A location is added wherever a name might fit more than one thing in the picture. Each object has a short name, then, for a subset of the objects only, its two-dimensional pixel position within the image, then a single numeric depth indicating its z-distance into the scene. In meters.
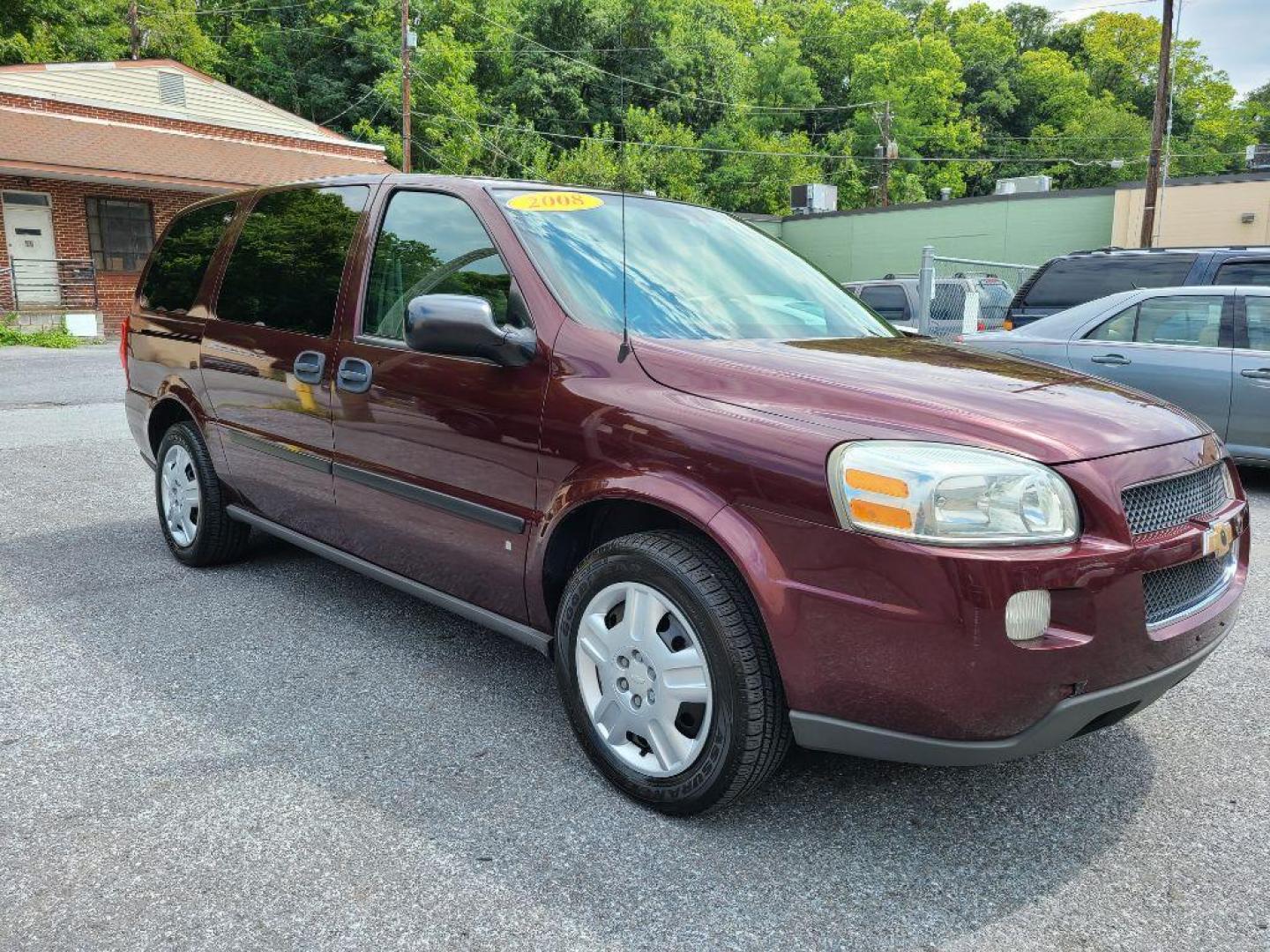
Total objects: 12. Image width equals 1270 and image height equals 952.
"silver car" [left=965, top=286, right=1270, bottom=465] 6.87
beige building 27.06
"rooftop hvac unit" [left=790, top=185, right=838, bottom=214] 37.97
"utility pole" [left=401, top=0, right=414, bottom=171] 29.95
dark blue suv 8.46
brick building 22.97
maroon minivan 2.22
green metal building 30.77
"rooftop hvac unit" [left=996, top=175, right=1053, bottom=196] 34.31
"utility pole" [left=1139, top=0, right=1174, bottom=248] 22.67
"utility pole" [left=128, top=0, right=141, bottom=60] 41.88
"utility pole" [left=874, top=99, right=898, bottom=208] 51.00
